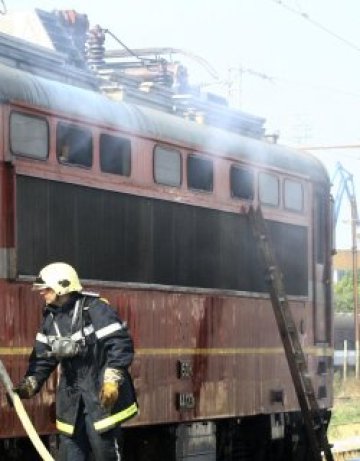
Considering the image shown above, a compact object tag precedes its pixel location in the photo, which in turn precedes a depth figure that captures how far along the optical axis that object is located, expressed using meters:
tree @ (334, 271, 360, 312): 117.19
